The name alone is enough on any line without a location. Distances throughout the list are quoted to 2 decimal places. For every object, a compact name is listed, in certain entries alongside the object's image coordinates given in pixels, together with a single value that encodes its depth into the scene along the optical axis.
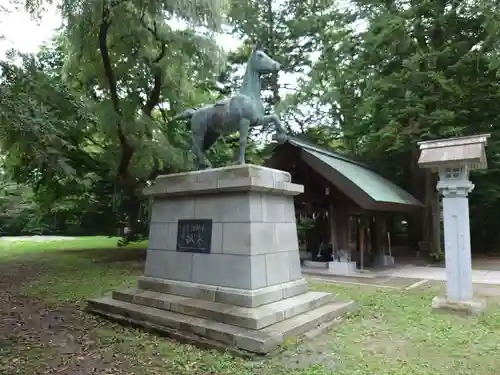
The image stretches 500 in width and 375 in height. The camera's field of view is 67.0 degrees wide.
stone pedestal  4.78
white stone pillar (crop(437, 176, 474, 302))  6.07
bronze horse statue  5.81
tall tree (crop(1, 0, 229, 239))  7.72
